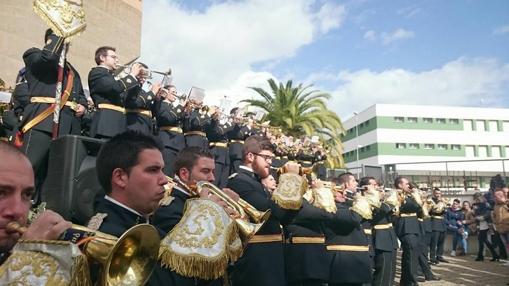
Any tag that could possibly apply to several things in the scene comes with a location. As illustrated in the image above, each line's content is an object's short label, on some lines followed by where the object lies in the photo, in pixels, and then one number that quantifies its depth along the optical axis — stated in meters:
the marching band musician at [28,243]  1.55
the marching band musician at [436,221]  14.62
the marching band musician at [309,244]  5.61
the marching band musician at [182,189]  2.60
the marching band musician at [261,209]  4.47
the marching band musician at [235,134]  11.97
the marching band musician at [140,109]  7.64
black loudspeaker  3.47
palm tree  25.77
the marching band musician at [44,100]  5.09
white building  56.41
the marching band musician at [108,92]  6.53
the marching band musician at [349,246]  6.08
